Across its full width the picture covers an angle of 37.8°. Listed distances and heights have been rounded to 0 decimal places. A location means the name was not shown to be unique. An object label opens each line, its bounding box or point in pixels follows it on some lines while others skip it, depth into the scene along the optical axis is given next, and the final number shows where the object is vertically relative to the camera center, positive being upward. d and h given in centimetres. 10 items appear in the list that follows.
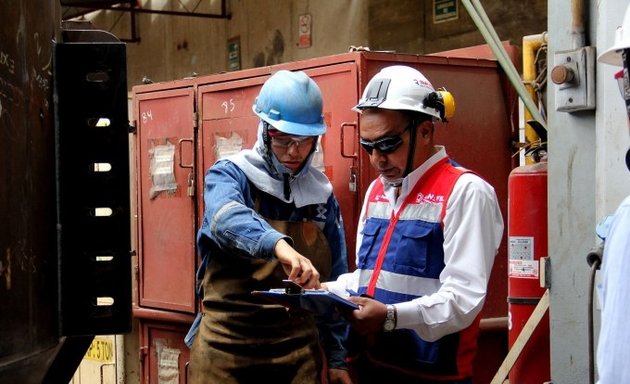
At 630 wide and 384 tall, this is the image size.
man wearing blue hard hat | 354 -31
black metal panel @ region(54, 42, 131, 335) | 210 -1
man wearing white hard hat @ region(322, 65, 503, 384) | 305 -24
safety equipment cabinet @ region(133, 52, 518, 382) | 426 +18
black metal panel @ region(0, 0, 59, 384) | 182 -2
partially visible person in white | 171 -25
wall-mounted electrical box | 316 +34
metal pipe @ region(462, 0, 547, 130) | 411 +58
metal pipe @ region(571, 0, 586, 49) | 320 +53
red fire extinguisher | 372 -35
